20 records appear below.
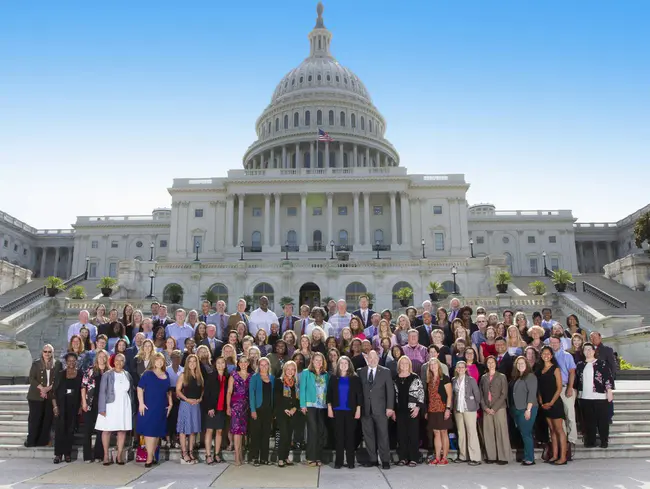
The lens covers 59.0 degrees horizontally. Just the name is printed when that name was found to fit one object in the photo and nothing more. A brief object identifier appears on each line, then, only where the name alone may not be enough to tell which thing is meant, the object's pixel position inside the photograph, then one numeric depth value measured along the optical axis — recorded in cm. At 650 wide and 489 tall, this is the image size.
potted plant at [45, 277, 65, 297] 4088
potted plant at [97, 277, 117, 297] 4359
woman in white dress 1183
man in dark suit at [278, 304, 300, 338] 1580
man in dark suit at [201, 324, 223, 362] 1377
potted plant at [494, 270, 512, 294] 4175
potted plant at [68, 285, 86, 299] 4181
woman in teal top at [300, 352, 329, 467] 1160
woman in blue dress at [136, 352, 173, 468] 1173
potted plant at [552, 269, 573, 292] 4184
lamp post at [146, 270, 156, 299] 4548
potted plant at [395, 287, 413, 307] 4491
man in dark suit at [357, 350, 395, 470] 1162
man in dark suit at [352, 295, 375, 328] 1539
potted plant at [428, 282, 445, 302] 4334
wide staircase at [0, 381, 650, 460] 1229
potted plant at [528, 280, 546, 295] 4075
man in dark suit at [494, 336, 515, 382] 1238
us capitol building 4900
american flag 7575
